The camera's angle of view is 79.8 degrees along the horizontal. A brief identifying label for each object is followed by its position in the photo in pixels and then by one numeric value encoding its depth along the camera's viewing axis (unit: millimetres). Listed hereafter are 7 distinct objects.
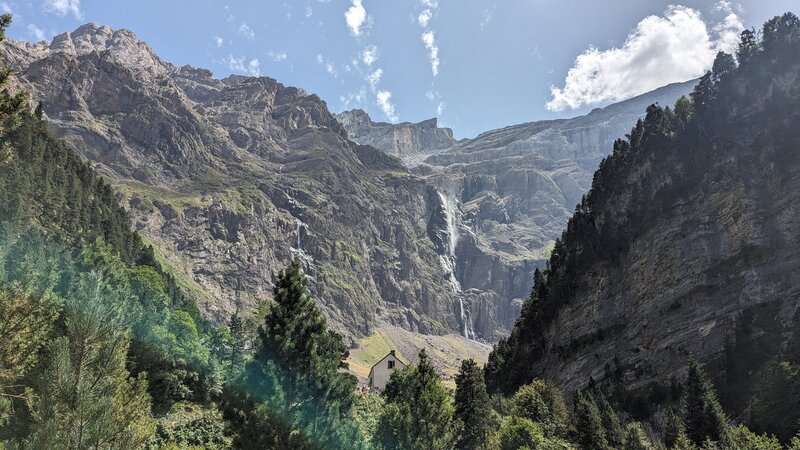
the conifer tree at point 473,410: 47781
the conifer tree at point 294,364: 29656
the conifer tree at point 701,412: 42188
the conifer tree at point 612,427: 48656
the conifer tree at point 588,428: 44125
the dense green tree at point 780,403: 43562
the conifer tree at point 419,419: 33281
